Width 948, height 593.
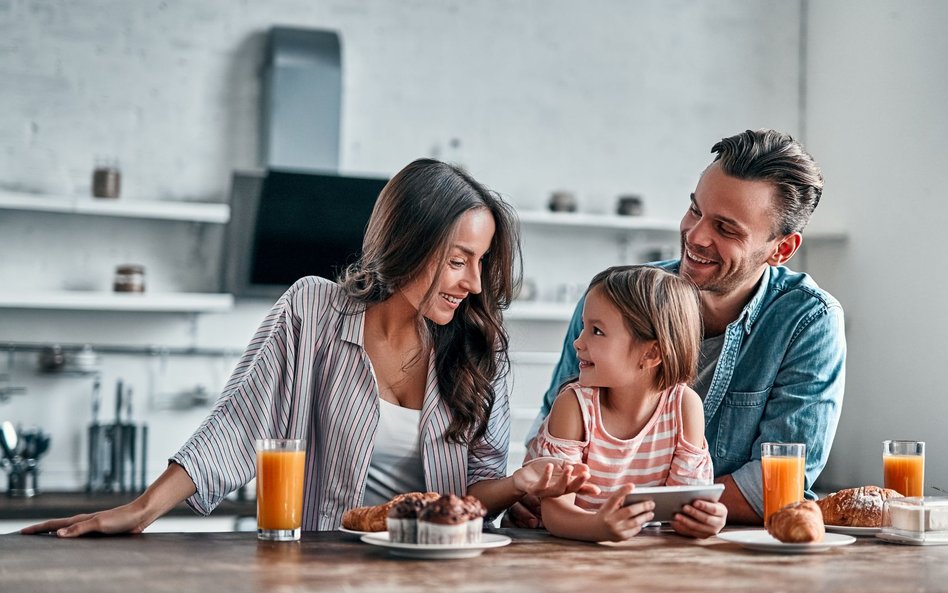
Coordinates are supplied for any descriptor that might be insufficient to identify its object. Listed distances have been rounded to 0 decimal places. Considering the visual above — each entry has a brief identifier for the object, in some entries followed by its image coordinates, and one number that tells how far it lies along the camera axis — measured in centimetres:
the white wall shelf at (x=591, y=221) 504
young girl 192
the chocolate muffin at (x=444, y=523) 152
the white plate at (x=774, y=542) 164
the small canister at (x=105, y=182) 451
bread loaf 189
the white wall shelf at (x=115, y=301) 431
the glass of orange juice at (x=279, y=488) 168
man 225
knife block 443
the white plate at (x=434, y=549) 150
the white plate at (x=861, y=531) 186
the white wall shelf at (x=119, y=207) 435
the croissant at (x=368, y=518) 172
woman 210
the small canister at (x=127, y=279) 448
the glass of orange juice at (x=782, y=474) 186
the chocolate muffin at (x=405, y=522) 154
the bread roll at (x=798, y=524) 164
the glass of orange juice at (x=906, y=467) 202
